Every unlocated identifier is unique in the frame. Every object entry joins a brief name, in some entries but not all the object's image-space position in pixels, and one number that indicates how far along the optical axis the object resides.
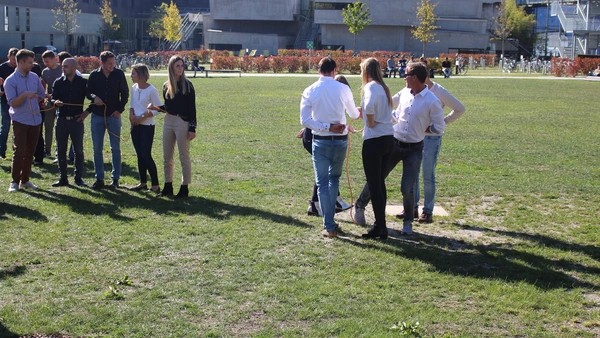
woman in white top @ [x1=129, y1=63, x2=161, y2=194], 9.40
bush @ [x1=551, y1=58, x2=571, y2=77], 45.79
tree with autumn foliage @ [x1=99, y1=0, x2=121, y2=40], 73.25
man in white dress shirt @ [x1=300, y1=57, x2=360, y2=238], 7.27
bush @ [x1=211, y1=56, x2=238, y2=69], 49.44
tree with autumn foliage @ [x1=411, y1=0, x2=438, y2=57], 61.09
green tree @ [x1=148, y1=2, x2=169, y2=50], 78.51
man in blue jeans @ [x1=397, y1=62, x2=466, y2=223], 7.99
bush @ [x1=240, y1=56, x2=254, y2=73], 50.53
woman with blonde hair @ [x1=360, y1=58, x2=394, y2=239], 7.10
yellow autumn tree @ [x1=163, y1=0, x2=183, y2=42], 69.94
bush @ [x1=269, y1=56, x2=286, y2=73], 49.59
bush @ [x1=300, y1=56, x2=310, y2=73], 49.34
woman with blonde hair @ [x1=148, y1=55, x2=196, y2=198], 8.89
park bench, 44.56
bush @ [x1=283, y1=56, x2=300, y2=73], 49.41
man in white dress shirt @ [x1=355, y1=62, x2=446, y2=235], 7.53
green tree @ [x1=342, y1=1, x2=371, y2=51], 61.94
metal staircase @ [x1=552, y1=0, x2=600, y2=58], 57.88
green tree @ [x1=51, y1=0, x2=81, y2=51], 61.88
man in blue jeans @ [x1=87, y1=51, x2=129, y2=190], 9.63
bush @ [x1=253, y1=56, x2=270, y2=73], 50.00
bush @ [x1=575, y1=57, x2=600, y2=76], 44.41
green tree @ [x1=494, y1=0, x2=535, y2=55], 74.07
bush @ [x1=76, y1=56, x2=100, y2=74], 45.72
